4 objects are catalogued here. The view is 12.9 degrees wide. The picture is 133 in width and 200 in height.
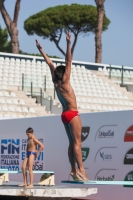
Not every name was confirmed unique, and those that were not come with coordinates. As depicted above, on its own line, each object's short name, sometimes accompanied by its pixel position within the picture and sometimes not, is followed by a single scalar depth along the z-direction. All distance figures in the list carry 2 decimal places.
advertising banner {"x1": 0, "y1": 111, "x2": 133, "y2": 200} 13.16
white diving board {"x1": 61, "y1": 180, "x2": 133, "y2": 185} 7.90
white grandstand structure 24.22
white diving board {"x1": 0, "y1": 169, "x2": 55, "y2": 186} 11.12
